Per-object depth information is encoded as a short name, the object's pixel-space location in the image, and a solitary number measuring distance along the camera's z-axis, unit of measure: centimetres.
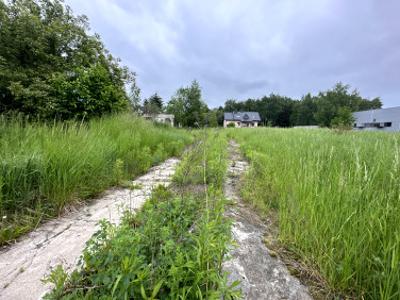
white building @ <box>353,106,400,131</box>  2314
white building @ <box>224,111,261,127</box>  5030
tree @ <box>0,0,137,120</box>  449
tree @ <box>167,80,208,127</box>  2762
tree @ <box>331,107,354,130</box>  2517
